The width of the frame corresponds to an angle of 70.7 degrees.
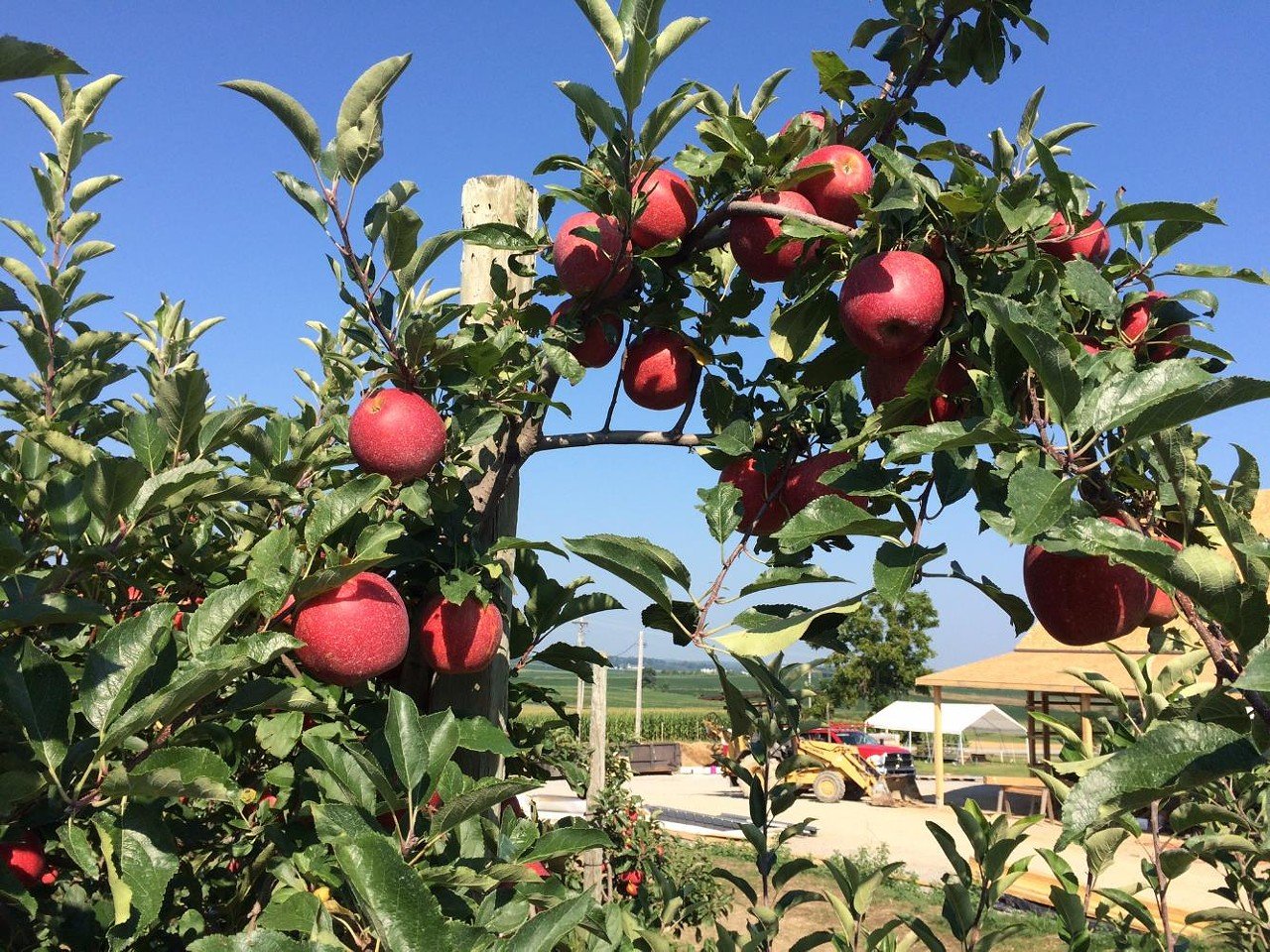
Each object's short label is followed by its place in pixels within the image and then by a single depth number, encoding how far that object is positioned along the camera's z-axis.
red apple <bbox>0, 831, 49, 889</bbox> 1.37
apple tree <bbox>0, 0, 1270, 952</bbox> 0.99
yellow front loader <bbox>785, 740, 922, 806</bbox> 19.86
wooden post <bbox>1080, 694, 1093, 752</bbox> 12.25
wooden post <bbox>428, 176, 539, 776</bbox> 1.75
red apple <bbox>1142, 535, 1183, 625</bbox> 1.32
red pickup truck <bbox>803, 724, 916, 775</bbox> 21.48
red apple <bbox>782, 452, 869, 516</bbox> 1.50
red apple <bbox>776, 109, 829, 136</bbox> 1.57
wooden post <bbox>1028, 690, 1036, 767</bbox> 16.08
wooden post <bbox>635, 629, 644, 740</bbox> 28.79
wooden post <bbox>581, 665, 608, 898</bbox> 6.28
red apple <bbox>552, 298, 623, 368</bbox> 1.76
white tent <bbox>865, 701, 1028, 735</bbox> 24.50
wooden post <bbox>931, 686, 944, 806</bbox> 16.75
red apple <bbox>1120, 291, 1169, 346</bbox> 1.26
